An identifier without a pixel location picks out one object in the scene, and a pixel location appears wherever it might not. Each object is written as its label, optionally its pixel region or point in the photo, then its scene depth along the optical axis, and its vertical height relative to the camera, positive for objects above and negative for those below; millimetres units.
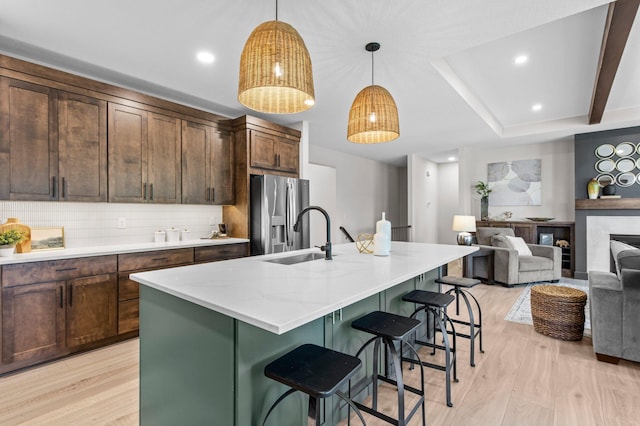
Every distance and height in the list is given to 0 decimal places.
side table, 4861 -819
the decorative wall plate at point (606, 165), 5129 +770
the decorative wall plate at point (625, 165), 5008 +764
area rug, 3335 -1186
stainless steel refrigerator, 3840 -1
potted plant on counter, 2381 -209
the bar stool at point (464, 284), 2346 -594
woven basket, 2867 -965
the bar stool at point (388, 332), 1365 -597
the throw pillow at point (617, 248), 2628 -337
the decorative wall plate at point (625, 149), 4995 +1021
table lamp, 5379 -211
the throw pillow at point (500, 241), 4938 -479
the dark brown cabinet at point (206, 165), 3613 +601
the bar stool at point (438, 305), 1878 -619
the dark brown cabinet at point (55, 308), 2297 -762
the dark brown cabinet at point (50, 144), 2441 +600
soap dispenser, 2262 -203
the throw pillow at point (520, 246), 5059 -570
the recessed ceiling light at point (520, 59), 3084 +1550
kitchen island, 1173 -524
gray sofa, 2314 -772
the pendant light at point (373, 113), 2111 +692
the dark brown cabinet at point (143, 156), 3035 +607
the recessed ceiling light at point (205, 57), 2636 +1372
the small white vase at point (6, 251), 2377 -284
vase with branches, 6523 +295
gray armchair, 4695 -825
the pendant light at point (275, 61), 1395 +703
